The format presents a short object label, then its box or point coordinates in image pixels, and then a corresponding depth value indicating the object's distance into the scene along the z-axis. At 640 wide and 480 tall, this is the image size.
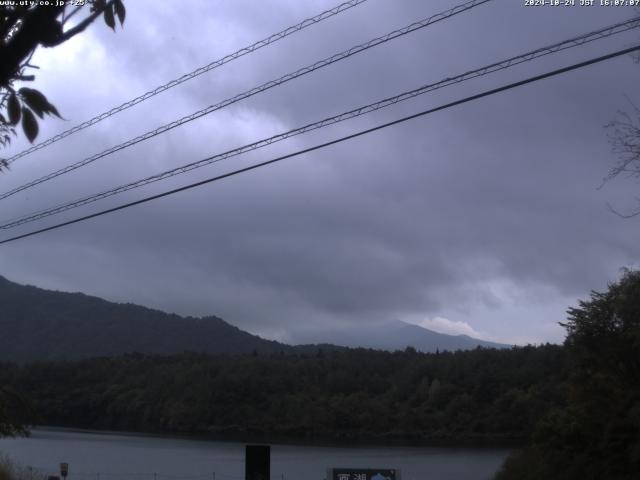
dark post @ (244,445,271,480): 15.76
